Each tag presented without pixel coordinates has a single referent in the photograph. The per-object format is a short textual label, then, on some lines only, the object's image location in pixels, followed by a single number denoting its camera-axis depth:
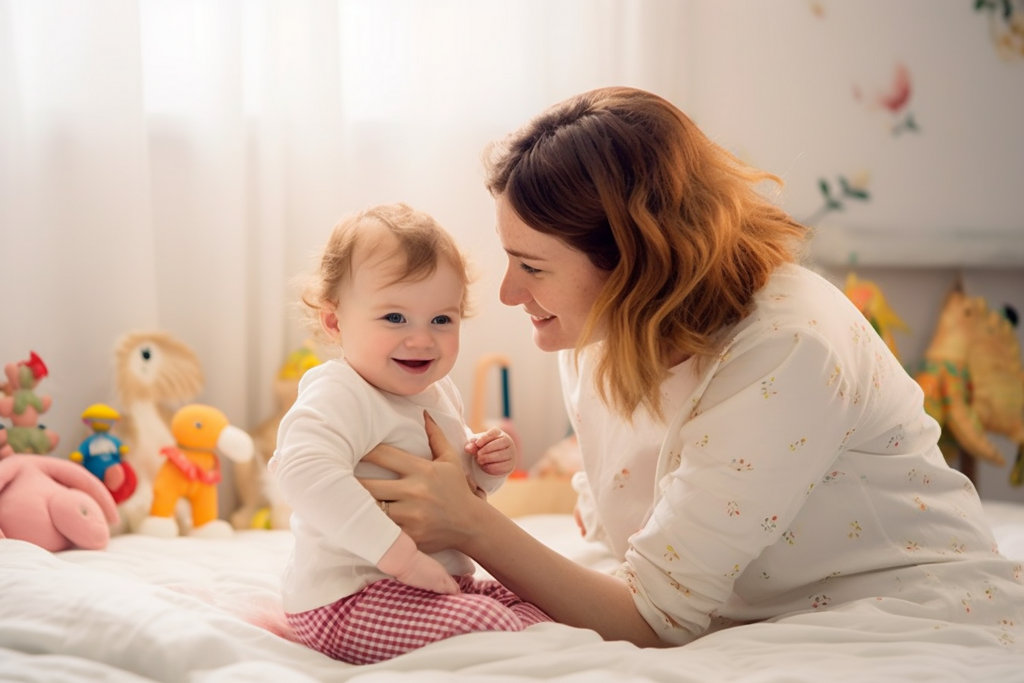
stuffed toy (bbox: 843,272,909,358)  2.73
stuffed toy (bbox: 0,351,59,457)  1.92
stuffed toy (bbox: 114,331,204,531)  2.15
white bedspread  1.08
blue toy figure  2.03
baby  1.20
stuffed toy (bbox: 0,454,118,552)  1.76
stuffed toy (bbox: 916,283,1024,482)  2.76
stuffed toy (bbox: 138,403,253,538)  2.09
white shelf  2.90
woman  1.27
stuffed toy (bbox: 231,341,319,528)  2.23
